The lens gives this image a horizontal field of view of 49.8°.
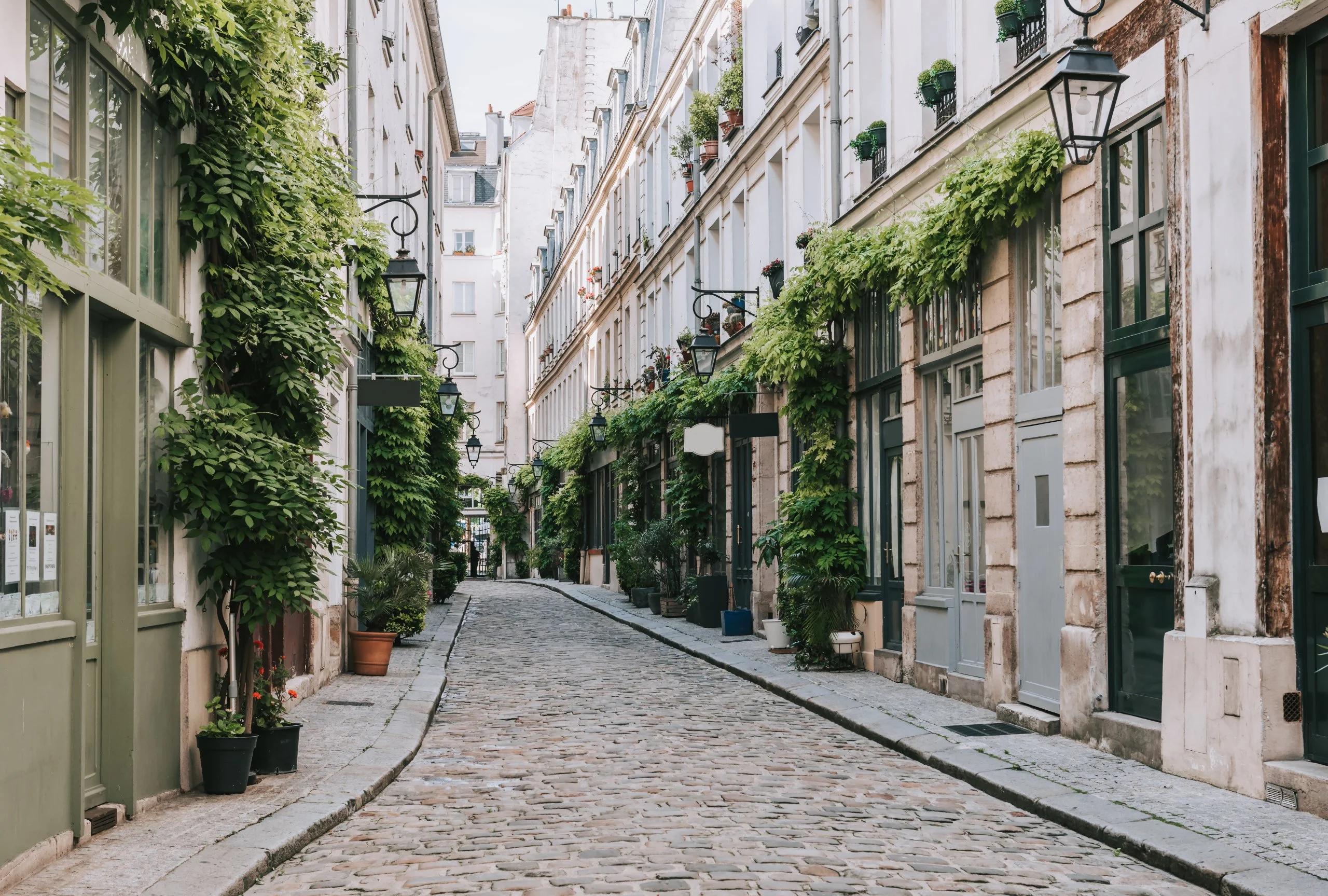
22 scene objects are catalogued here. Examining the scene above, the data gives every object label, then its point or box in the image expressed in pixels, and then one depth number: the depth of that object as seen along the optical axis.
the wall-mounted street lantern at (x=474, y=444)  33.94
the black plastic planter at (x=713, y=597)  21.72
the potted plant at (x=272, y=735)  8.45
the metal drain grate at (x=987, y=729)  10.20
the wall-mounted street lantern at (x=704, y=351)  18.64
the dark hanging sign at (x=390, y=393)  14.25
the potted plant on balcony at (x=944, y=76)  13.02
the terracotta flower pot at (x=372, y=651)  14.73
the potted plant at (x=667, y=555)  24.23
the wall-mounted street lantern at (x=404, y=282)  14.08
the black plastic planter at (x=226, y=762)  7.85
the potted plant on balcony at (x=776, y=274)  17.91
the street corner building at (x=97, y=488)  5.85
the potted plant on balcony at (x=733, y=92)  22.23
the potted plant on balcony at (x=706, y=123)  23.72
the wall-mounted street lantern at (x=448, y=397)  23.19
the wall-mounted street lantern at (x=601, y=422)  31.47
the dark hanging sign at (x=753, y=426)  17.34
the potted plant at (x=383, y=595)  14.78
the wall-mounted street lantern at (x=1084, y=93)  8.36
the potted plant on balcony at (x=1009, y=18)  11.26
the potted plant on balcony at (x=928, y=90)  13.19
